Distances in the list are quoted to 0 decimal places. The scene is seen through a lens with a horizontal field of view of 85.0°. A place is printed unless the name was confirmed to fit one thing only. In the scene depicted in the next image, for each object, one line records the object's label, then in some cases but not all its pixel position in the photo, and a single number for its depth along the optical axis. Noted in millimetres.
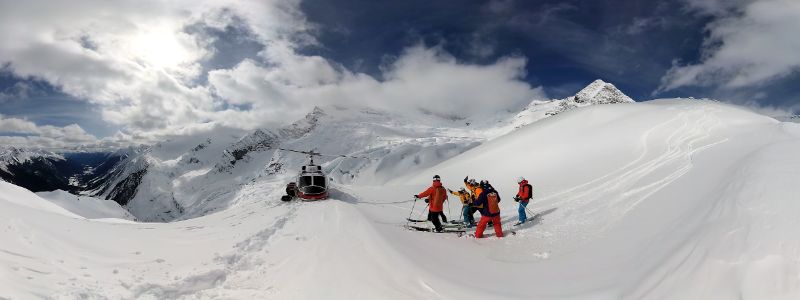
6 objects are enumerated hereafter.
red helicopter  24844
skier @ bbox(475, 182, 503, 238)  14844
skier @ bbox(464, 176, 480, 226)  16788
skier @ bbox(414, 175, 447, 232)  15969
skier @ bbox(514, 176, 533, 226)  16469
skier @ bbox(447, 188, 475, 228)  17375
